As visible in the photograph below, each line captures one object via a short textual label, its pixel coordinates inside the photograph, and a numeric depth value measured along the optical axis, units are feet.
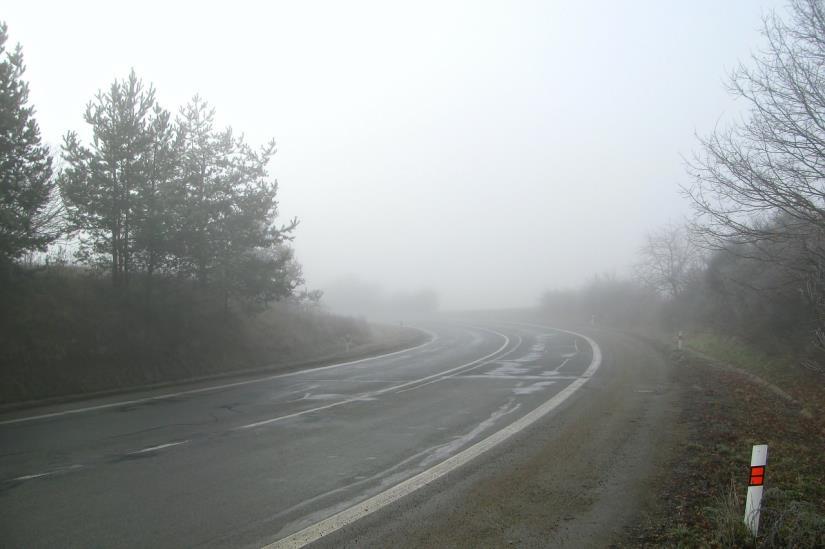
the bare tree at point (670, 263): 119.24
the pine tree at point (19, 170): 44.16
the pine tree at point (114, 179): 52.26
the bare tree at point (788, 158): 30.30
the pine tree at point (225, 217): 60.64
